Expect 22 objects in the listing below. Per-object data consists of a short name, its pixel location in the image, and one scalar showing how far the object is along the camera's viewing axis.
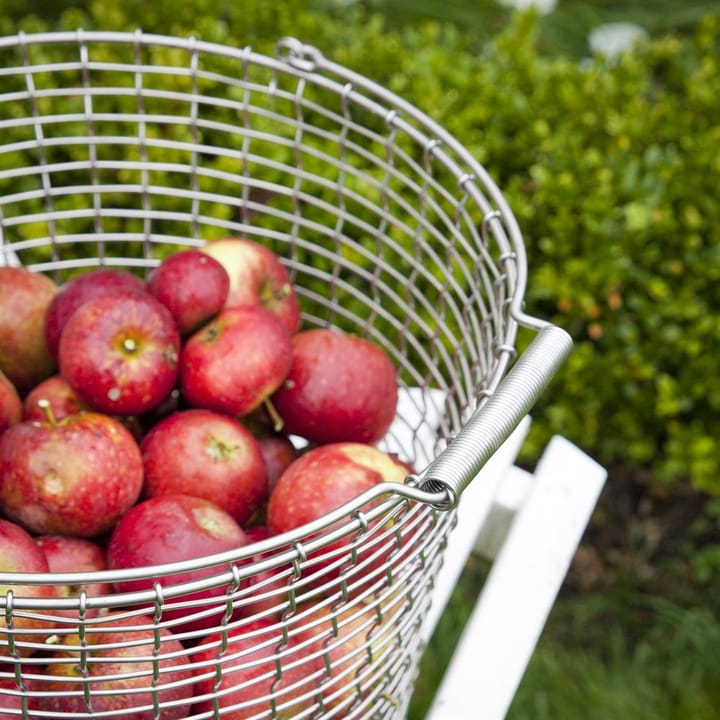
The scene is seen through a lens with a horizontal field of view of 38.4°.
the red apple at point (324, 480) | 0.89
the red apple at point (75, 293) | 1.02
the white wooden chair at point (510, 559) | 1.00
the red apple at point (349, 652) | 0.74
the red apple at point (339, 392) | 1.04
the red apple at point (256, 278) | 1.10
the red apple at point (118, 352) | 0.95
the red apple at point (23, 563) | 0.76
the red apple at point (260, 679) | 0.69
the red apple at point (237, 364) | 1.00
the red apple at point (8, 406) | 0.95
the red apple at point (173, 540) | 0.81
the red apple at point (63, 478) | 0.87
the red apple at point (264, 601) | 0.81
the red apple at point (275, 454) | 1.04
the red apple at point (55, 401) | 0.98
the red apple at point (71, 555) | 0.85
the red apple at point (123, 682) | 0.67
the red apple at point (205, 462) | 0.95
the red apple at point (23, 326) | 1.03
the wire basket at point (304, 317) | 0.64
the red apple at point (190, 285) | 1.02
